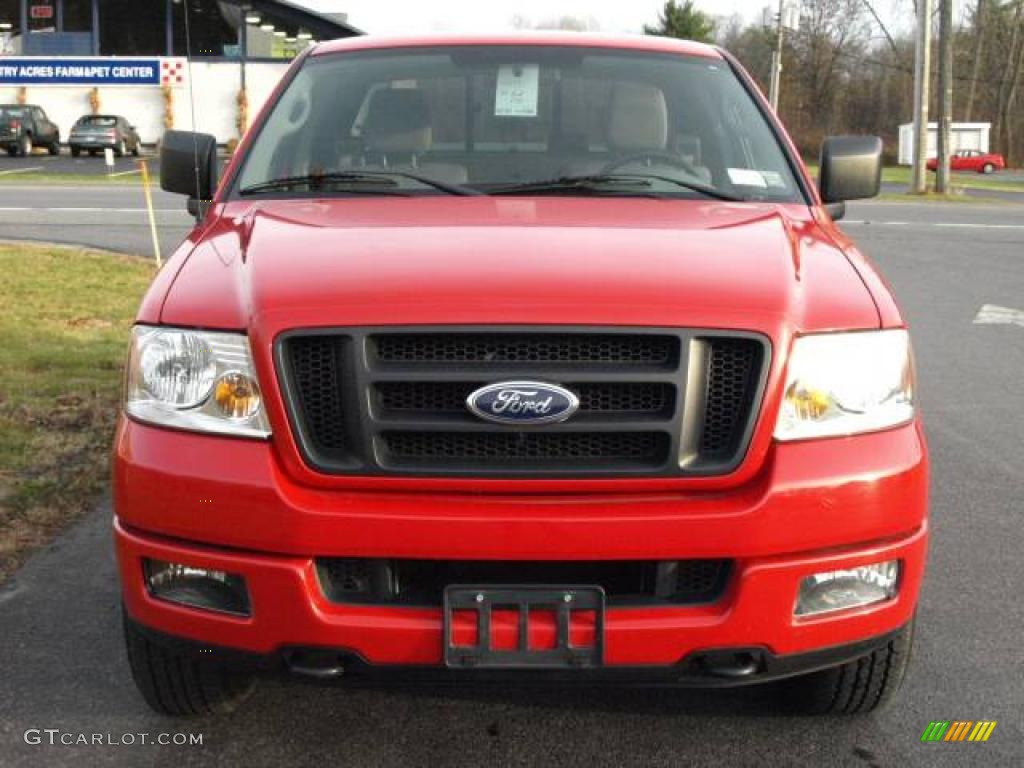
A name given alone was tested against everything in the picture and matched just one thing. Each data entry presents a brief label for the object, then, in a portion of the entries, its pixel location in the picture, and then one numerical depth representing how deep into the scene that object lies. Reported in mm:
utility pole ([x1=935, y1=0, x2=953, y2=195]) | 33156
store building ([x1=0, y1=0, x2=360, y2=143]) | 50719
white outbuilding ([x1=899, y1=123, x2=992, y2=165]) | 68819
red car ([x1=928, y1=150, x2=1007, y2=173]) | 63531
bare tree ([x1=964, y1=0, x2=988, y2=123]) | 73500
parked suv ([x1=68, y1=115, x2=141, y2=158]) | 43344
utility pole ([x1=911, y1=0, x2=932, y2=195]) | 32500
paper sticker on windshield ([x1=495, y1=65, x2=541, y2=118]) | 4316
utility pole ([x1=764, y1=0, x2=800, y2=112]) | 46312
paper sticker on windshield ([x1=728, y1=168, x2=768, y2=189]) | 4012
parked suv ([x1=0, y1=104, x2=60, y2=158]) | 43531
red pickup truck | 2703
